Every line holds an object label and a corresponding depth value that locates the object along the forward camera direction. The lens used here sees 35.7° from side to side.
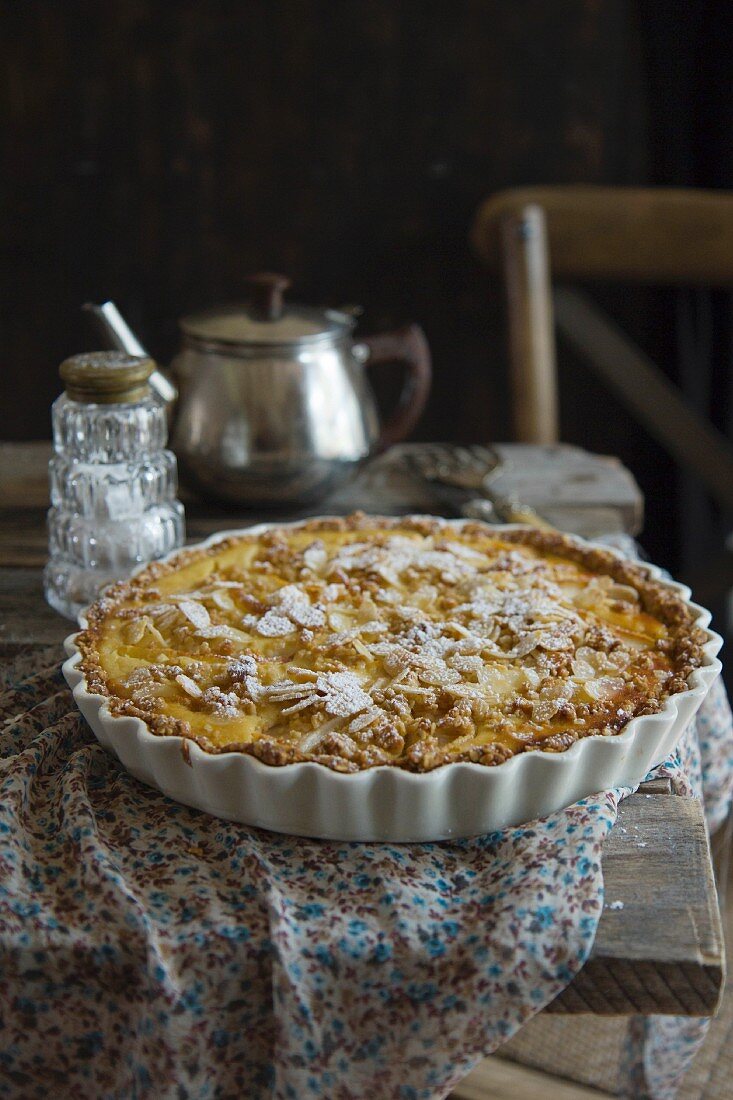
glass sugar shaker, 1.24
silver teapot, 1.46
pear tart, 0.90
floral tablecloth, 0.77
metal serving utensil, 1.50
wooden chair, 2.19
